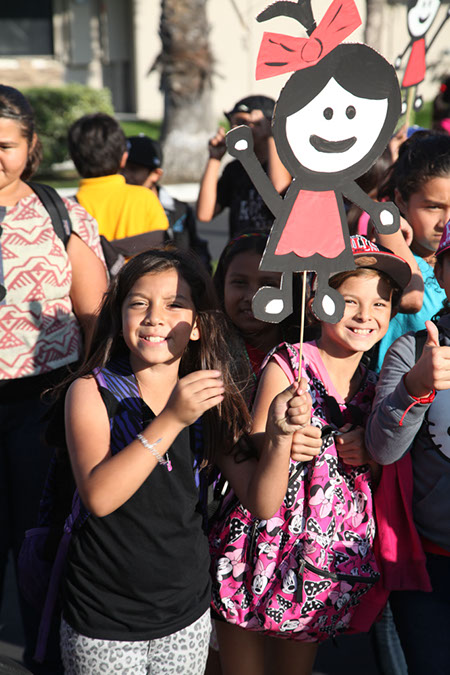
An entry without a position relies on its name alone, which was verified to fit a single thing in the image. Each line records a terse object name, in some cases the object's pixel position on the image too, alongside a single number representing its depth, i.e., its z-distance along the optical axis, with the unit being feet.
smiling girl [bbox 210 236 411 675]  7.06
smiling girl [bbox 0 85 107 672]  8.45
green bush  49.73
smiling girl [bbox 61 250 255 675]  6.23
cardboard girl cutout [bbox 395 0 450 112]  10.53
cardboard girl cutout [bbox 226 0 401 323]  6.20
